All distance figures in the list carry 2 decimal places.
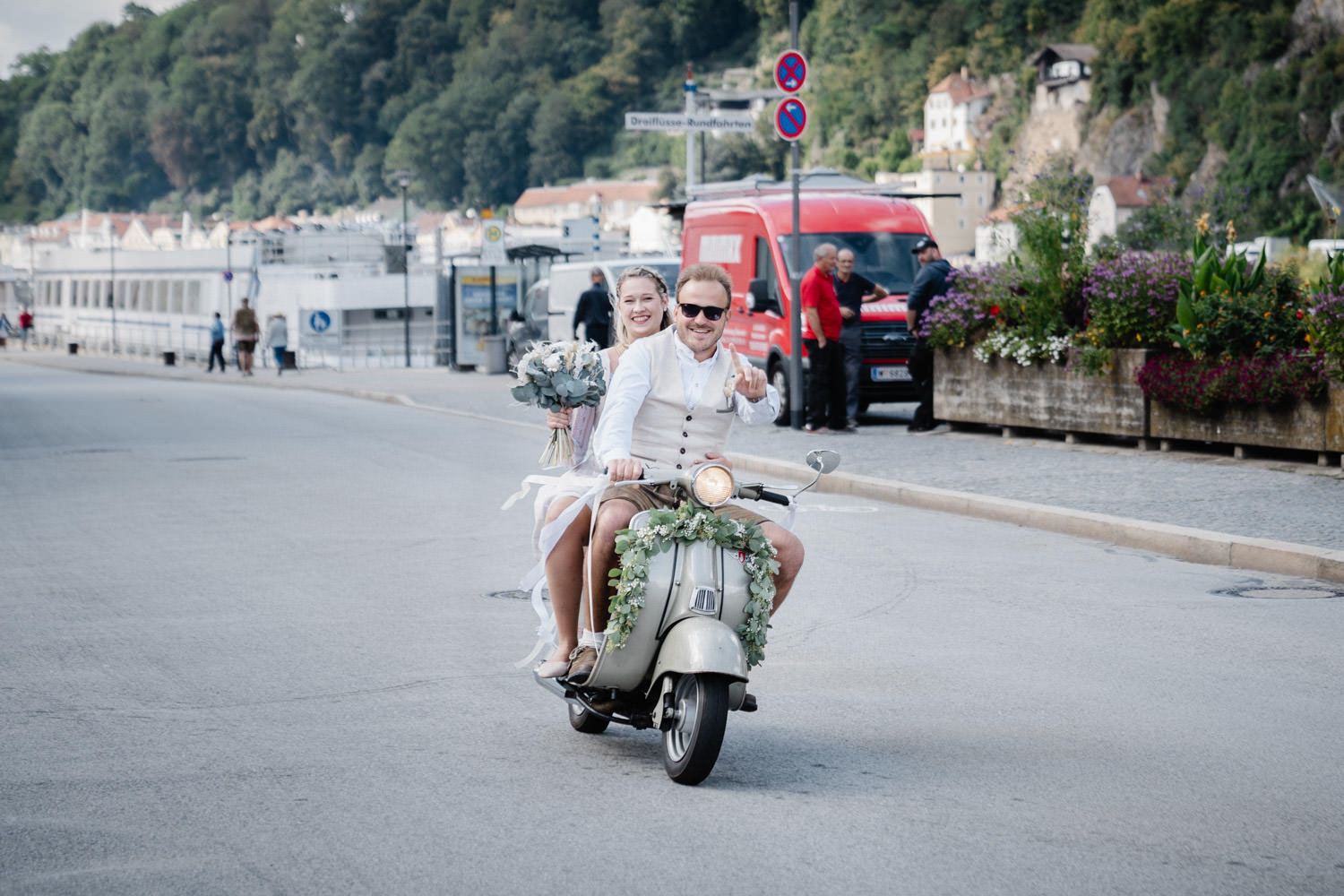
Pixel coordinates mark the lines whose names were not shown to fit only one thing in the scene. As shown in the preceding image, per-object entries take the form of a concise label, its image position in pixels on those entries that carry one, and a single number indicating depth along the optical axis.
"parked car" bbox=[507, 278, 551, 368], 34.69
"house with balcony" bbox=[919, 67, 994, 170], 150.88
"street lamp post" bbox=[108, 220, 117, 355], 74.59
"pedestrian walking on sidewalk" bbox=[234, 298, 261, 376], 42.19
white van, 31.99
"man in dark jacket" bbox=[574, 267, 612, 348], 27.06
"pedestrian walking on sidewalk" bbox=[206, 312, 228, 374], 45.91
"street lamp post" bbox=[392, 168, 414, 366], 48.88
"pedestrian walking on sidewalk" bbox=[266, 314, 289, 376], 42.81
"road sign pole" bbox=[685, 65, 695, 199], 36.30
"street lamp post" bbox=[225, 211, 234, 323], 62.25
